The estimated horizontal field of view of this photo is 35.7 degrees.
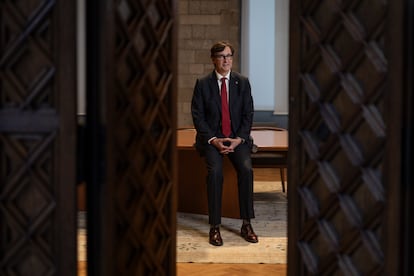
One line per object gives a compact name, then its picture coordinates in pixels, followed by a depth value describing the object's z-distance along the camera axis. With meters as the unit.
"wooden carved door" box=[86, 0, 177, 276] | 2.55
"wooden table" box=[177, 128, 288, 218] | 6.00
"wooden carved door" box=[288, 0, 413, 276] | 2.45
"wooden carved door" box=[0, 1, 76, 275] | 2.47
